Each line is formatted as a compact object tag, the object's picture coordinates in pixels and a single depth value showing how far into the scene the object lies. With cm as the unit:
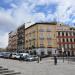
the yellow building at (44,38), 3251
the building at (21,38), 4040
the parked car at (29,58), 1628
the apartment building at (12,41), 4736
